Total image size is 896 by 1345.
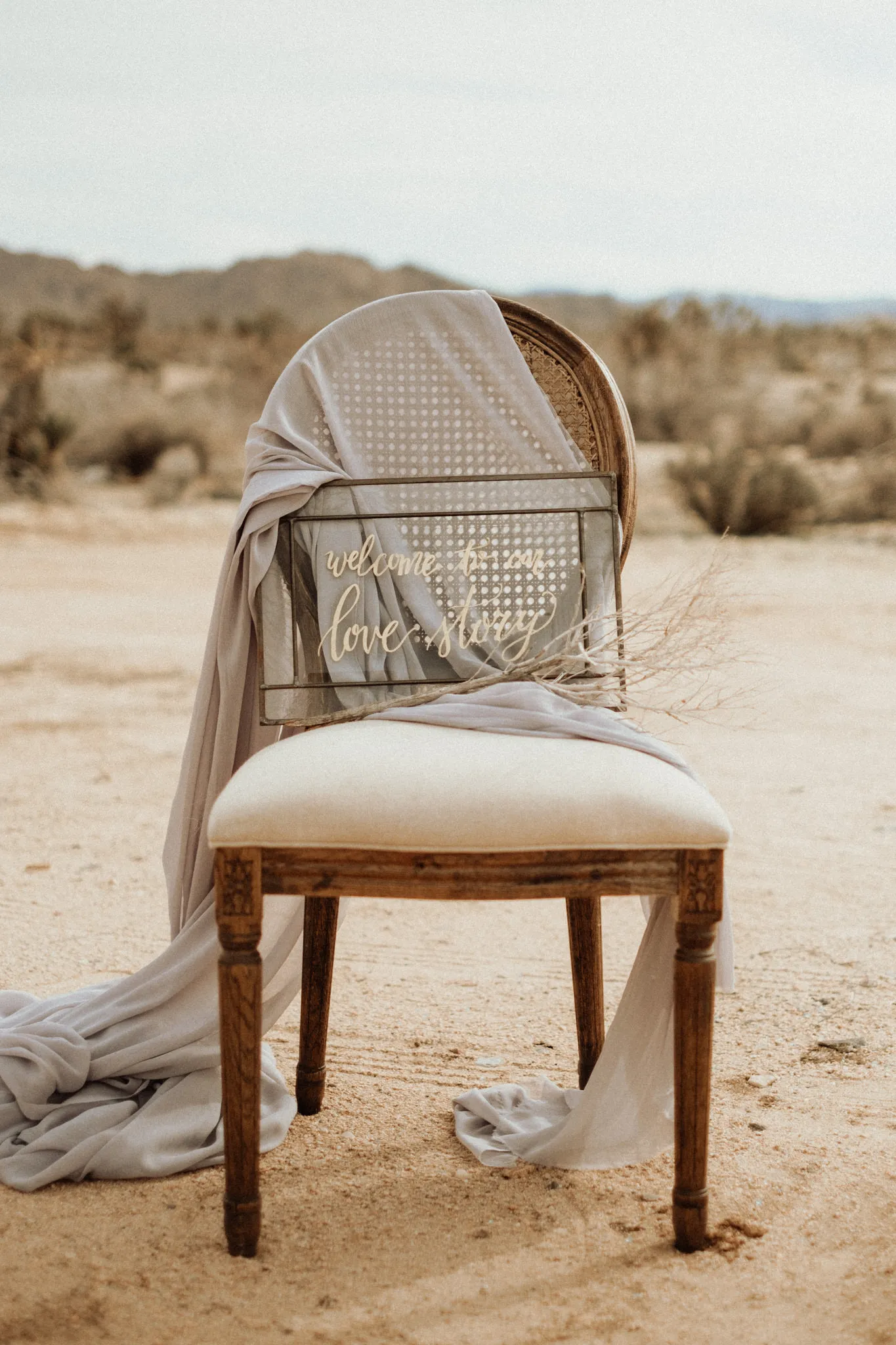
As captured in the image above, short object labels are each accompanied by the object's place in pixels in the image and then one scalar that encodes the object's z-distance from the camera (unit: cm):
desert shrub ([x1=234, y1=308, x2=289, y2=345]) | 2467
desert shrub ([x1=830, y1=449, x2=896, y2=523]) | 1175
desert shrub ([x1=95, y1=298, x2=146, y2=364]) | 2201
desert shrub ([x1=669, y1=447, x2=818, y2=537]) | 1092
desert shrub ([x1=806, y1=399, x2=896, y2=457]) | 1498
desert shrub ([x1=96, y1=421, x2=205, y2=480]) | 1414
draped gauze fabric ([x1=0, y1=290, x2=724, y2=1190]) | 204
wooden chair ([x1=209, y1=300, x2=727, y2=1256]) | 176
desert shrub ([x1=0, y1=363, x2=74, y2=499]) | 1225
